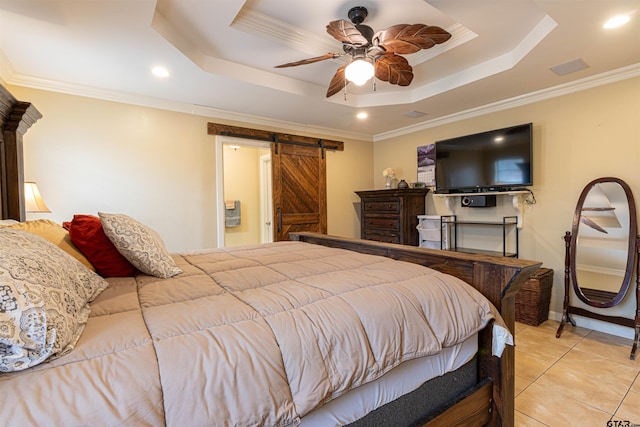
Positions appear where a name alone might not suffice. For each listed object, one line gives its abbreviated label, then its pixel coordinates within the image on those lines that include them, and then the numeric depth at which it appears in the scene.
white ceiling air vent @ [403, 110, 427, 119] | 3.80
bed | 0.66
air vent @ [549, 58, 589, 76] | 2.50
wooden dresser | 4.07
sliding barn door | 4.09
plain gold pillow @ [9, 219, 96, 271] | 1.34
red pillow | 1.45
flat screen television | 3.17
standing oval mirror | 2.61
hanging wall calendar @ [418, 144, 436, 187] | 4.20
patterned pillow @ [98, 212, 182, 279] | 1.40
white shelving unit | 3.22
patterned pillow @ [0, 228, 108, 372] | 0.62
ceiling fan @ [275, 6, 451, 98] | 1.89
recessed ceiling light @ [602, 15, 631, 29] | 1.89
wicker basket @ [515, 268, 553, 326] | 2.88
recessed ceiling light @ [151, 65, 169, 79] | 2.53
